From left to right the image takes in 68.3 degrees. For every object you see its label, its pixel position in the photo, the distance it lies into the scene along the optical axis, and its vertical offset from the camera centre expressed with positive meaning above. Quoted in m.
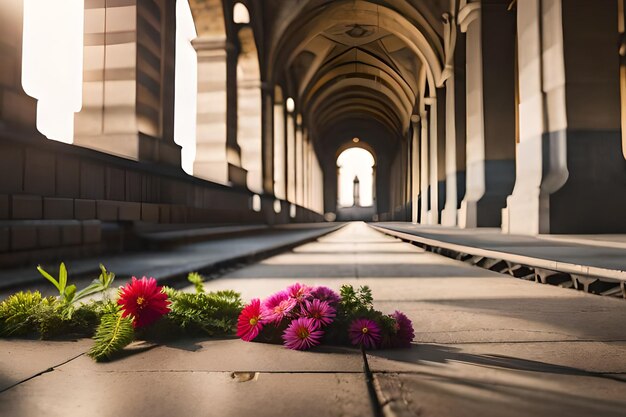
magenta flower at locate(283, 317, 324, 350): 1.49 -0.38
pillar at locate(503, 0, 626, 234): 6.51 +1.23
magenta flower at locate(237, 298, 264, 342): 1.59 -0.36
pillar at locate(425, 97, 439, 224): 16.59 +1.91
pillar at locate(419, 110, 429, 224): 19.25 +2.01
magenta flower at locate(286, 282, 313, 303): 1.59 -0.26
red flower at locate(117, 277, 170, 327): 1.55 -0.28
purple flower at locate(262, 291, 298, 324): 1.56 -0.30
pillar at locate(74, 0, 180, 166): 6.40 +1.94
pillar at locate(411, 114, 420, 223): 22.30 +2.55
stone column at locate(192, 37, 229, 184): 11.16 +2.63
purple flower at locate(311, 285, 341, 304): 1.61 -0.27
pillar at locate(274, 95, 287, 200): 19.48 +3.08
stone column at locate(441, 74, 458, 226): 13.17 +1.69
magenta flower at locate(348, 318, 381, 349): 1.49 -0.38
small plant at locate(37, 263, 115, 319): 1.64 -0.27
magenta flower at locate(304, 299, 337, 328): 1.54 -0.32
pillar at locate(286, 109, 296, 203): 22.84 +3.12
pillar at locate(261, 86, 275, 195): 15.93 +2.80
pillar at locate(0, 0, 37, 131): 3.86 +1.25
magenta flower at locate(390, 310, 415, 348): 1.51 -0.38
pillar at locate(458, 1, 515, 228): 10.39 +2.49
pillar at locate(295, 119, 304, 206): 26.05 +3.28
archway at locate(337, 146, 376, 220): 52.25 +0.93
